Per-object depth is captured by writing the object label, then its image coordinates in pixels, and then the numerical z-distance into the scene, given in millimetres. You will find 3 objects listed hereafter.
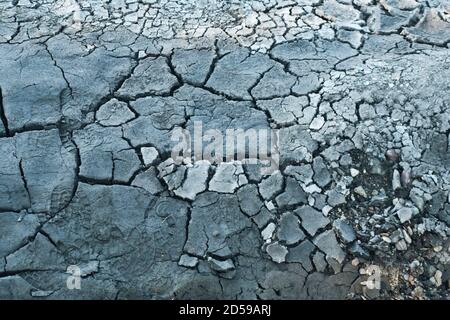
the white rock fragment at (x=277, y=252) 2697
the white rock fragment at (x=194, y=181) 2887
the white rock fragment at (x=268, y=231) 2758
